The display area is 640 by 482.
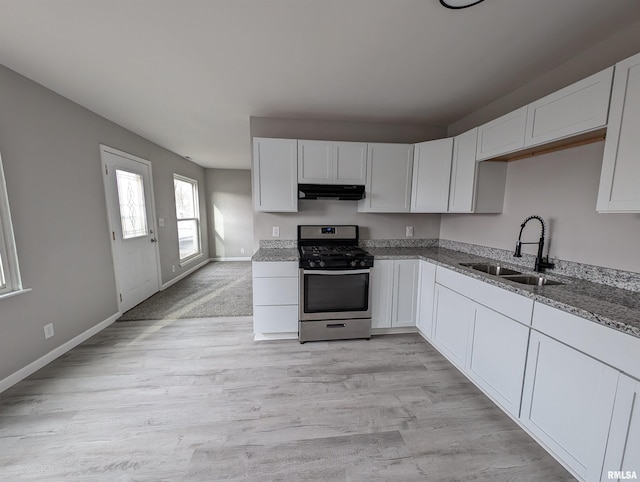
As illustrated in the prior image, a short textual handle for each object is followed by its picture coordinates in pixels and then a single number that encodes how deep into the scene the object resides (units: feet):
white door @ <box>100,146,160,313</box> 10.07
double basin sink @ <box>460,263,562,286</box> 6.04
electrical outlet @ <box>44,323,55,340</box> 7.15
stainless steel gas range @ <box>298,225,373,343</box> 8.23
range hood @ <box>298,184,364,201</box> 8.73
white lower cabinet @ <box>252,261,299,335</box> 8.32
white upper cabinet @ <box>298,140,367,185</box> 8.83
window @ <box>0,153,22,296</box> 6.12
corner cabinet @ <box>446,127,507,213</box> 7.55
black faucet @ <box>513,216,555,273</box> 6.19
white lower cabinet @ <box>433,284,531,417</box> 5.10
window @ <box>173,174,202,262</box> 16.90
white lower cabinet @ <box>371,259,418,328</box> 8.71
